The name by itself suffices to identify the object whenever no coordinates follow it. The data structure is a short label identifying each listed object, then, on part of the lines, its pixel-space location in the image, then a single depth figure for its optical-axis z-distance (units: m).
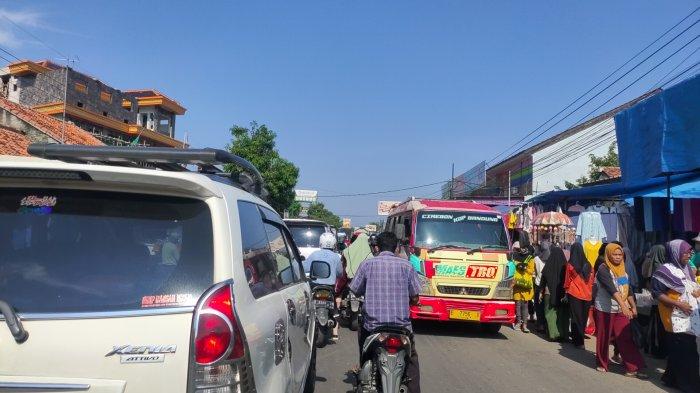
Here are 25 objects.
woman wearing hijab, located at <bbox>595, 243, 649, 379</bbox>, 7.74
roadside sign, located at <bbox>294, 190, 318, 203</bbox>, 87.56
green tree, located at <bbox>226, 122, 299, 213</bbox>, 34.34
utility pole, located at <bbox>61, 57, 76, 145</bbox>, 19.68
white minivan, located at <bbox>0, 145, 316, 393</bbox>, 2.18
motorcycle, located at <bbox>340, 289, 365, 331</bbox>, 9.51
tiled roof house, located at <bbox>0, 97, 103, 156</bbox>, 15.95
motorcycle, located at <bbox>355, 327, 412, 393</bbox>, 4.62
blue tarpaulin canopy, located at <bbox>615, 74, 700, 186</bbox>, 8.85
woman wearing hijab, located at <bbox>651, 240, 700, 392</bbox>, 6.86
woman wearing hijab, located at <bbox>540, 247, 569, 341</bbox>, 10.20
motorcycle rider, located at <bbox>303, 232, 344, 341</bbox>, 8.55
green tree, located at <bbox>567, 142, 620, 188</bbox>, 30.45
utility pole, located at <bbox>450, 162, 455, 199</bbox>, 48.11
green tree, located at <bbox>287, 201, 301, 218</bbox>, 58.27
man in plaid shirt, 4.92
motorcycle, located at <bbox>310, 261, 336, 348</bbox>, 5.28
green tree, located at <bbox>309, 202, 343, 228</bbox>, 91.28
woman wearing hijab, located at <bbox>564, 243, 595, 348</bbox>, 9.59
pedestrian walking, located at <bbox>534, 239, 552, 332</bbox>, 11.05
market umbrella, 14.31
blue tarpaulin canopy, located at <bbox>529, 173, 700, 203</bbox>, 10.59
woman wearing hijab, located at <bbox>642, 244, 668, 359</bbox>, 8.84
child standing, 10.91
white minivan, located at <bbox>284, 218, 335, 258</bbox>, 13.45
